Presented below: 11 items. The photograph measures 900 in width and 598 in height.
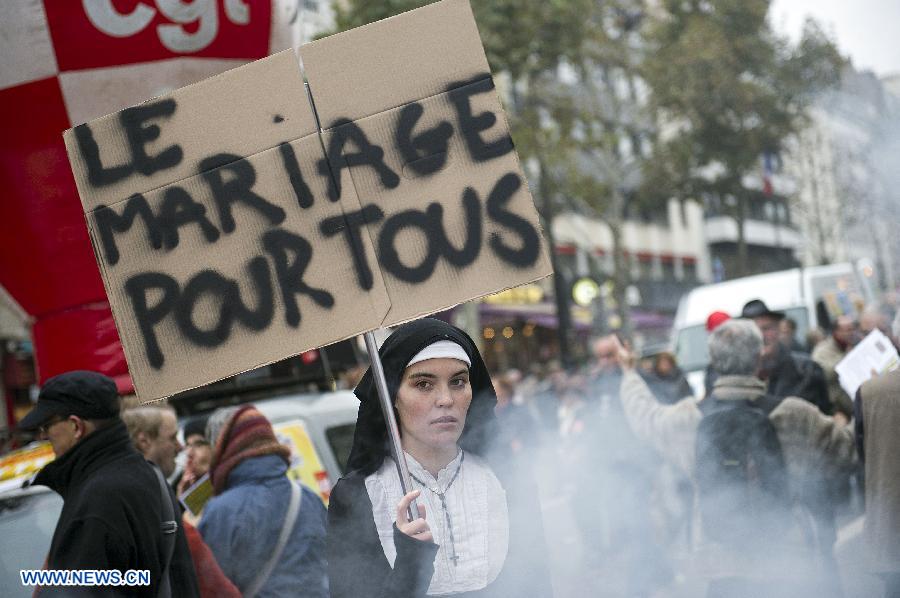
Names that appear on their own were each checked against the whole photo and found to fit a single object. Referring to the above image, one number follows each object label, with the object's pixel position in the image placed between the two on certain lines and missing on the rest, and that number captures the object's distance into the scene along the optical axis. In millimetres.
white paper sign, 4844
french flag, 30078
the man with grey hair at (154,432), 4555
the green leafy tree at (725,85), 23344
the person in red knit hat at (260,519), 3945
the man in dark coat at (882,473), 4145
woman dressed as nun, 2678
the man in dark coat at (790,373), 6406
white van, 12492
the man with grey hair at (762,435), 4352
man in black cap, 3189
